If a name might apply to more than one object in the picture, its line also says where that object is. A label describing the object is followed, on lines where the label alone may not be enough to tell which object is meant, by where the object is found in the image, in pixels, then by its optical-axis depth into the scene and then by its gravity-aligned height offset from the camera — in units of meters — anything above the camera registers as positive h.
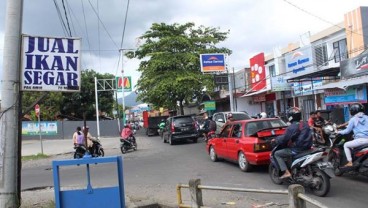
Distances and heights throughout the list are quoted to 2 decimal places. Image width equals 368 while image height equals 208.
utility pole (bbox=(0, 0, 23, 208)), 6.21 +0.33
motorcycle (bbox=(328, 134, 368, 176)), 8.72 -0.94
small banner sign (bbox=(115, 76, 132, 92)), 41.62 +4.46
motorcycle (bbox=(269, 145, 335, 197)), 8.01 -1.08
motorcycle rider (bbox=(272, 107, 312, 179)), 8.71 -0.43
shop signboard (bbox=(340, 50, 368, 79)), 17.36 +2.16
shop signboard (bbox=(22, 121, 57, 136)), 43.78 +0.41
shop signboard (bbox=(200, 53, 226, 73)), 35.25 +5.20
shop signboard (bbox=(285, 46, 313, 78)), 25.14 +3.65
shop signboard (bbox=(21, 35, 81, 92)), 6.64 +1.11
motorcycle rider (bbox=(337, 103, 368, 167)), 8.89 -0.30
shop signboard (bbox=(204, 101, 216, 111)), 39.34 +1.78
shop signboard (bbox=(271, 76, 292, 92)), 28.64 +2.45
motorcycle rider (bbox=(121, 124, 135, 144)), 21.78 -0.34
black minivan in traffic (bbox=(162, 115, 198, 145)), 24.16 -0.27
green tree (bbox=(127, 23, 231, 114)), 37.16 +5.66
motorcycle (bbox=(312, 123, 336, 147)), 14.44 -0.67
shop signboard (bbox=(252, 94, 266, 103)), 35.52 +2.02
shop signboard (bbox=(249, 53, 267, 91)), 34.09 +4.18
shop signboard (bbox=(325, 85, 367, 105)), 19.61 +1.06
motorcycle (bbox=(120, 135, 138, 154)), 21.59 -0.90
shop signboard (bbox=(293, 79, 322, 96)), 27.28 +2.04
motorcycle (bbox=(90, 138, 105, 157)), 19.44 -0.94
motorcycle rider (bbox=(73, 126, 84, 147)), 19.51 -0.40
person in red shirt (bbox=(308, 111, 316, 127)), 14.80 -0.01
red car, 10.91 -0.54
